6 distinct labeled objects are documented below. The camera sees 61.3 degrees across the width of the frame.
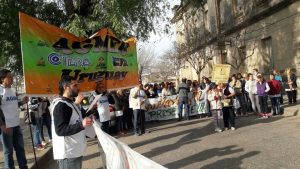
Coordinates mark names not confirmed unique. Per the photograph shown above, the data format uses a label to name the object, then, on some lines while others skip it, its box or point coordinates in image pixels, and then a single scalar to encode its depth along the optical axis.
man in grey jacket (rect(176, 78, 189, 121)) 10.14
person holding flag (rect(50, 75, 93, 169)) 3.02
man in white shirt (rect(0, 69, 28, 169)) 4.40
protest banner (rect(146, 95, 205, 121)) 10.55
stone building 12.71
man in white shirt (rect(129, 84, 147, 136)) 7.64
